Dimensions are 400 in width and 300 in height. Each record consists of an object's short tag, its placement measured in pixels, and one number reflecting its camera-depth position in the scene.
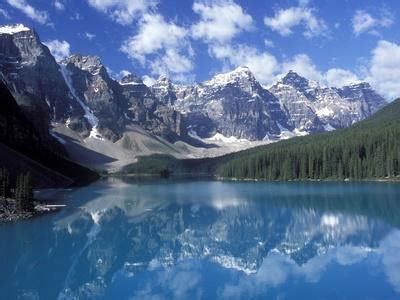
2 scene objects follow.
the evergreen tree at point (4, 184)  75.12
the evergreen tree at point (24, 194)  68.38
